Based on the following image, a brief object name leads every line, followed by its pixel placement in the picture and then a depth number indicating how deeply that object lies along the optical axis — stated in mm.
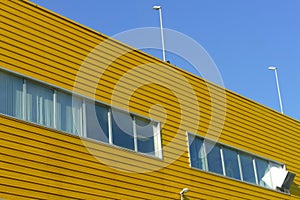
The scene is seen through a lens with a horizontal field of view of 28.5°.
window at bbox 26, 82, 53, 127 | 13188
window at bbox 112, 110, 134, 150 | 15039
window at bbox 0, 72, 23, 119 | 12614
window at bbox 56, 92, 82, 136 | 13836
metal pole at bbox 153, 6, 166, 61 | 20441
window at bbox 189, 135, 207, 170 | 17203
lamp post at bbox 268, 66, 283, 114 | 25641
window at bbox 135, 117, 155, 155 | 15719
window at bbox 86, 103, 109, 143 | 14430
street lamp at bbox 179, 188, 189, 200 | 15888
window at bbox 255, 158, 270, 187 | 19734
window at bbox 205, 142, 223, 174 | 17781
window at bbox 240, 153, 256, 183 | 19094
